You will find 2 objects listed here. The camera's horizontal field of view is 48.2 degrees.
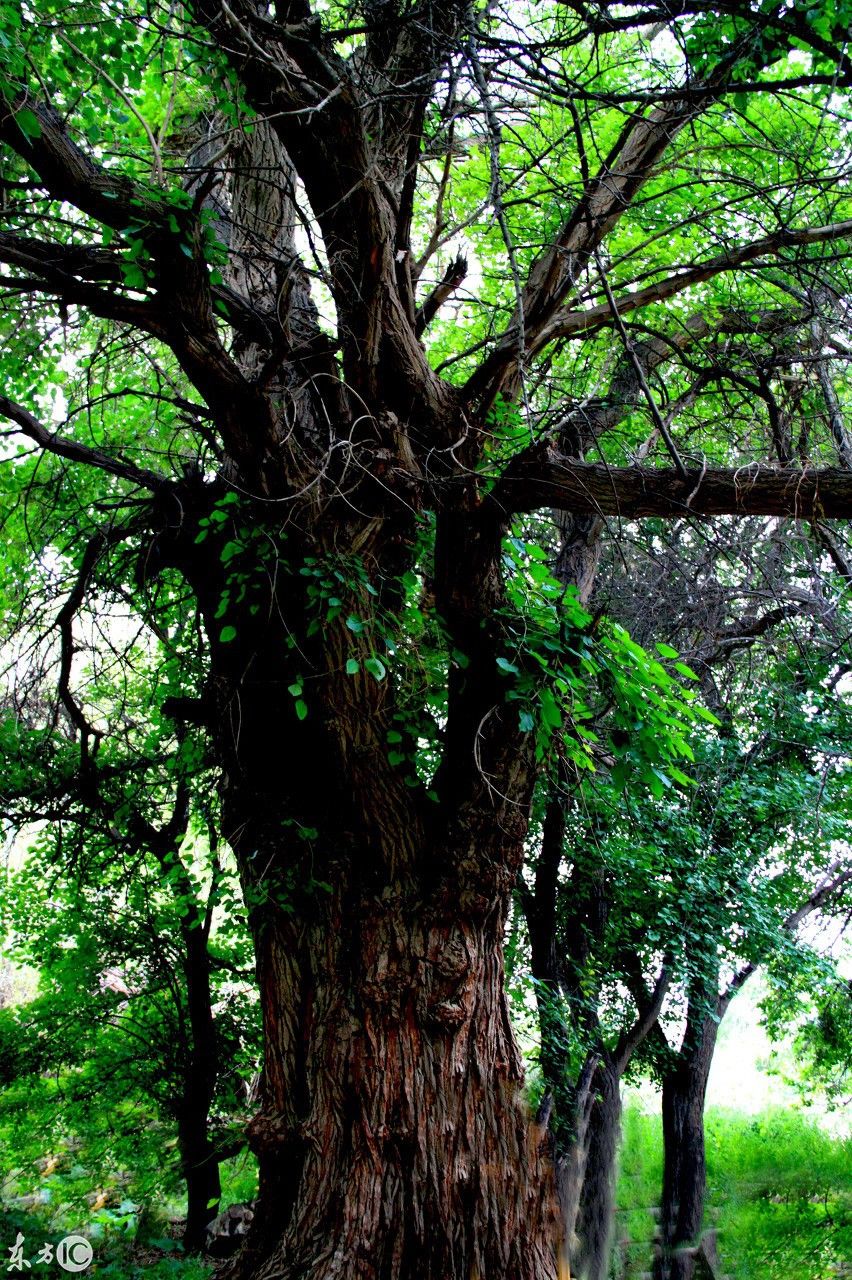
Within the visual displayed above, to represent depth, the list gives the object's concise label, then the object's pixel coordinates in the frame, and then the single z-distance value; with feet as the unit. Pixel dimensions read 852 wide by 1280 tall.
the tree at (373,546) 11.50
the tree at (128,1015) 24.58
